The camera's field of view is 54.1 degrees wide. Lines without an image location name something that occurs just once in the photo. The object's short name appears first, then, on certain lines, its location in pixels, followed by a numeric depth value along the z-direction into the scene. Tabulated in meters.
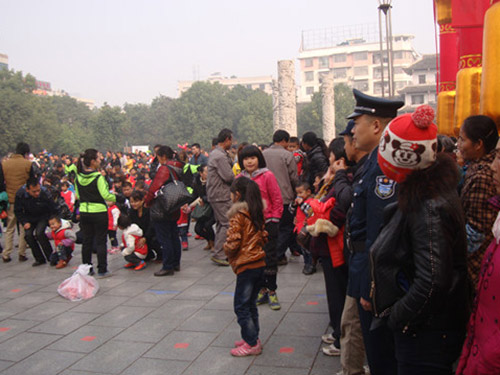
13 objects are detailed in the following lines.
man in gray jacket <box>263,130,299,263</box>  6.77
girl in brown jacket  3.99
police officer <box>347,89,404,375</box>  2.53
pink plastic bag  5.87
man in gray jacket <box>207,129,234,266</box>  7.02
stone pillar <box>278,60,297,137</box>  22.02
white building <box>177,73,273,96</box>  123.36
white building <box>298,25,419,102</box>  88.88
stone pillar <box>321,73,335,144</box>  31.50
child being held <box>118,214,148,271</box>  7.20
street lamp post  12.38
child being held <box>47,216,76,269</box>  7.43
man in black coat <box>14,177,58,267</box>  7.56
